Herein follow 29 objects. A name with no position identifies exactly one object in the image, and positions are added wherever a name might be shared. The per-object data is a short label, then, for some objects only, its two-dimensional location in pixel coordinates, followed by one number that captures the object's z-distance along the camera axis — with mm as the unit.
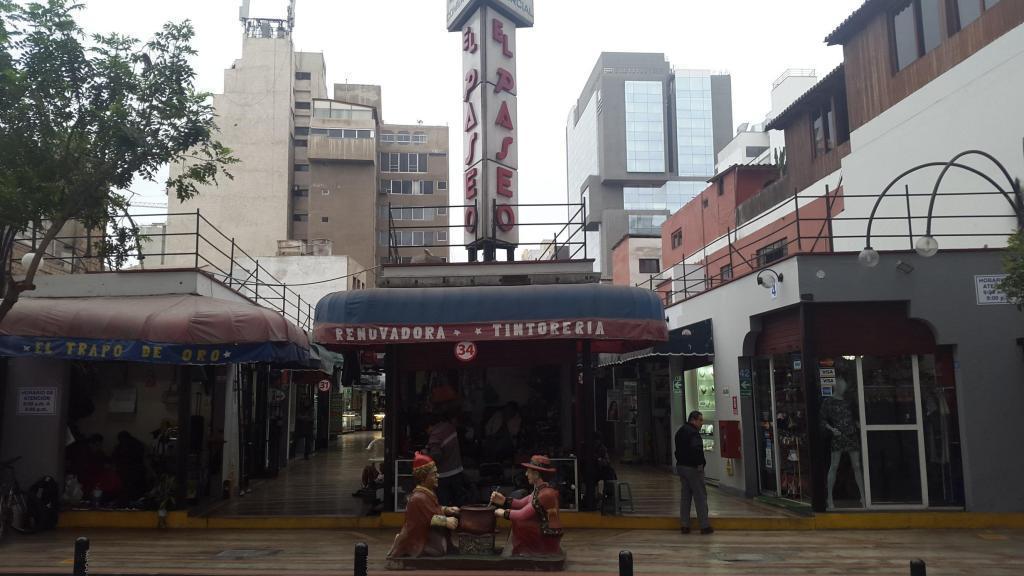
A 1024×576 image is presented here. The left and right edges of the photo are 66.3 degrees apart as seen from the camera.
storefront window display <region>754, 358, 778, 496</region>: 14711
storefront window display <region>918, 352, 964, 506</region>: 12883
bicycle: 12180
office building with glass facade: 124000
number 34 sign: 12773
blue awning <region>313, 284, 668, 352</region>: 12188
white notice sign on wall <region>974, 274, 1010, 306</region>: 12906
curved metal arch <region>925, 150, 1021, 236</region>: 12613
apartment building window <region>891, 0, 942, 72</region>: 17234
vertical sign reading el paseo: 15062
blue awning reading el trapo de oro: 12211
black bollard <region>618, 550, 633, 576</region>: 6926
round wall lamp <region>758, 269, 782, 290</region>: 13828
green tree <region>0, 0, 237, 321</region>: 11672
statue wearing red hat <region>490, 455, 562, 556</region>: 9609
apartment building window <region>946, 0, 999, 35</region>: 15835
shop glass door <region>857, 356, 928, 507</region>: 13008
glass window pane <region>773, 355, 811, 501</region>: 13734
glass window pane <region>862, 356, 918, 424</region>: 13164
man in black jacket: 12055
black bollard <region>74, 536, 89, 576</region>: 7641
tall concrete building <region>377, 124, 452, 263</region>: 74188
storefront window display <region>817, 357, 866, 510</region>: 13094
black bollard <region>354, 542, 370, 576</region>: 7188
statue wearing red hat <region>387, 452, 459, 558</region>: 9656
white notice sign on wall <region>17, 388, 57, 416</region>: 13453
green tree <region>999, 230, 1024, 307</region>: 10461
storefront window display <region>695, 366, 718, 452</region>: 17500
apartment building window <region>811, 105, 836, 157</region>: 24219
